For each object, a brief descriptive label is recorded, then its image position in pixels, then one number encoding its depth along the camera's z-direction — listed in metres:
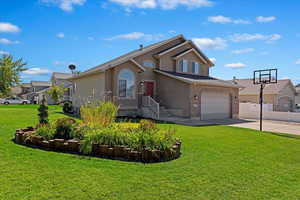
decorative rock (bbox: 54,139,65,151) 5.84
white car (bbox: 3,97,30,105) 39.09
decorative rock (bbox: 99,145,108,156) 5.51
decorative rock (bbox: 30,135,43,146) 6.17
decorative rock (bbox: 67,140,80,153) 5.75
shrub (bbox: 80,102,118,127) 7.02
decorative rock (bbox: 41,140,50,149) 5.97
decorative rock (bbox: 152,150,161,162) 5.27
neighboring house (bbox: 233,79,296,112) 27.63
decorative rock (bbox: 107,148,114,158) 5.46
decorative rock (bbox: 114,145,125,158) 5.39
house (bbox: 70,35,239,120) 16.00
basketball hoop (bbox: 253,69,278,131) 13.76
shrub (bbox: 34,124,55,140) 6.30
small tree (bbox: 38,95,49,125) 7.57
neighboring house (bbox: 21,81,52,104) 48.66
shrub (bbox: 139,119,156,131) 6.37
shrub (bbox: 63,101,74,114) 19.78
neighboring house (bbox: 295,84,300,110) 37.02
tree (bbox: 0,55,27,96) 26.66
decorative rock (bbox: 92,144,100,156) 5.60
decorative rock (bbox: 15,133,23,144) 6.55
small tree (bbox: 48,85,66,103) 23.97
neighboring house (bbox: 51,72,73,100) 41.59
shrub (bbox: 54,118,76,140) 6.30
